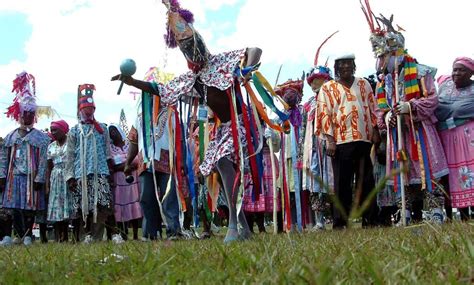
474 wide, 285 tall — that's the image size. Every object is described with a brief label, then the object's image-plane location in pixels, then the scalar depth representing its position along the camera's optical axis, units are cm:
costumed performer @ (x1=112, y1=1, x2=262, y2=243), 429
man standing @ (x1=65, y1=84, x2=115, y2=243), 696
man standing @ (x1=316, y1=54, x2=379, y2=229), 598
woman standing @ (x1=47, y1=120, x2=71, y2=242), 783
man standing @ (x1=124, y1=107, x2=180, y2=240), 618
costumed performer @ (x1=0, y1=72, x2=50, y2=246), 815
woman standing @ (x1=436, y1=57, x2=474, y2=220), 570
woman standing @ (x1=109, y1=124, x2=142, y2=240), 848
